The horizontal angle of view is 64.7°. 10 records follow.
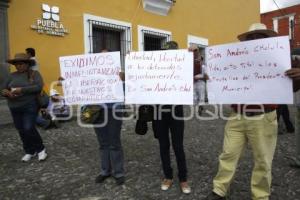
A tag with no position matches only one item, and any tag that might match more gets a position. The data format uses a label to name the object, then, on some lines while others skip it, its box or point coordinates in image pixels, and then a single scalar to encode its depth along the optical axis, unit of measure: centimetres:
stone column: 500
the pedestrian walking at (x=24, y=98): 329
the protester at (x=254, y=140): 225
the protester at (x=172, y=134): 255
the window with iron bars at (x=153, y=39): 750
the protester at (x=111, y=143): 273
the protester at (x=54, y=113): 488
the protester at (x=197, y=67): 255
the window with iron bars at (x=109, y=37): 645
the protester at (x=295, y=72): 209
